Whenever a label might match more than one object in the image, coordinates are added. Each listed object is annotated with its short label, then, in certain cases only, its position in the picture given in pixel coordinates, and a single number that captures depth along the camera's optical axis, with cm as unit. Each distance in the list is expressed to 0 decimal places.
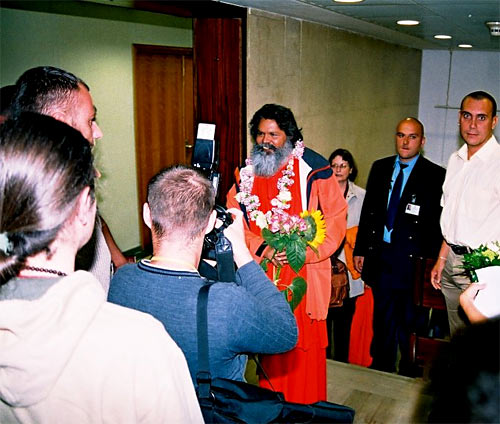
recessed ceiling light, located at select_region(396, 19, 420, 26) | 387
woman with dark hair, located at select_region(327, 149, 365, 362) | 356
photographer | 126
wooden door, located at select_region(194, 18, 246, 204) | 314
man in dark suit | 341
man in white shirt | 291
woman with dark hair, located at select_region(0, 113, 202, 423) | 86
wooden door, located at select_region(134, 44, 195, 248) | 568
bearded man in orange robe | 269
